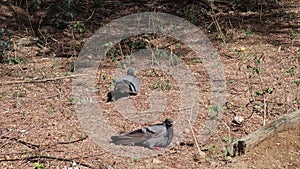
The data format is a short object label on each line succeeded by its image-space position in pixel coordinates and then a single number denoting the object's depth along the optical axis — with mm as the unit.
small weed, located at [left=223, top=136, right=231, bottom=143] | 8030
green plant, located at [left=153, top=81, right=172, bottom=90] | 10375
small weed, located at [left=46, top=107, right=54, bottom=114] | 9456
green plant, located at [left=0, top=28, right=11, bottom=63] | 12954
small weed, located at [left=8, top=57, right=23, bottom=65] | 12555
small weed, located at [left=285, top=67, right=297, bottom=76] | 10850
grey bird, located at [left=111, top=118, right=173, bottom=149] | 7633
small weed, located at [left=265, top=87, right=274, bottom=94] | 9431
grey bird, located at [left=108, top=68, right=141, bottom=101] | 9625
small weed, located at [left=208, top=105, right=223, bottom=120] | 8757
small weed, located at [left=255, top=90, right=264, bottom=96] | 9706
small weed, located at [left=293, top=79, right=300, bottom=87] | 9937
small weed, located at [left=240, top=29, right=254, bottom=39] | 13820
